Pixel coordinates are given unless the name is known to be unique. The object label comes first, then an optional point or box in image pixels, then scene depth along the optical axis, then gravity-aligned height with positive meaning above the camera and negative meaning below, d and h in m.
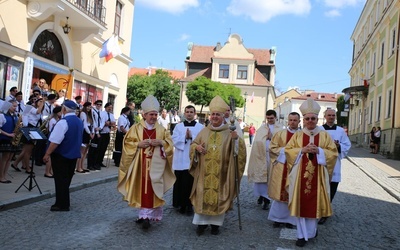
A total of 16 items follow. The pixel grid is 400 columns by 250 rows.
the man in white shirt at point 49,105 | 10.96 +0.39
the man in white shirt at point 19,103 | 10.43 +0.37
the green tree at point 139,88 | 60.31 +5.56
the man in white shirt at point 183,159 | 7.66 -0.53
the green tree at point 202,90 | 46.22 +4.51
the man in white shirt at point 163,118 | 18.94 +0.48
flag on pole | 18.67 +3.39
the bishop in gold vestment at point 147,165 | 6.33 -0.58
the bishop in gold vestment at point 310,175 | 5.99 -0.50
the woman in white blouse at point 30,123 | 9.88 -0.09
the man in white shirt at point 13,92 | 10.55 +0.64
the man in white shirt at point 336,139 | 7.80 +0.05
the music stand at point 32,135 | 7.85 -0.30
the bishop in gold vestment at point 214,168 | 6.26 -0.54
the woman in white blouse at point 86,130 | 11.13 -0.18
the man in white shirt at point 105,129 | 12.18 -0.13
